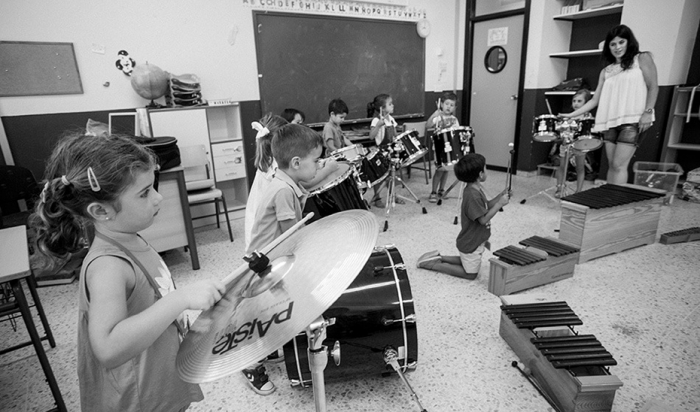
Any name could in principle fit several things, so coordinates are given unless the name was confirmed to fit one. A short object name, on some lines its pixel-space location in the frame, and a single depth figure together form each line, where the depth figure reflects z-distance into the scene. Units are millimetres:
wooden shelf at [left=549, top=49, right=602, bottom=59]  4448
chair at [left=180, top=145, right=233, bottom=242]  3314
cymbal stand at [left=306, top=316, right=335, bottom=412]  781
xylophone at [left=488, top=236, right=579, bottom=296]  2250
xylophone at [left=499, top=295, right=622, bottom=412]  1357
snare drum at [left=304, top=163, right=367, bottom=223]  2092
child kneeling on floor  2301
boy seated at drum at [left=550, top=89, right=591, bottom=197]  3665
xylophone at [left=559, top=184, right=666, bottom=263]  2580
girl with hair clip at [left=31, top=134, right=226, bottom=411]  708
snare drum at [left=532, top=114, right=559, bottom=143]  3633
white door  5129
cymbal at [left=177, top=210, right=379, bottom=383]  640
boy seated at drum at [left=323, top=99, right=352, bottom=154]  4000
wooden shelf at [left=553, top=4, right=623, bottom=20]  4234
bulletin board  2994
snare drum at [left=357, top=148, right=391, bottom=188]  3332
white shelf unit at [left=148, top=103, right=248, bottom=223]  3385
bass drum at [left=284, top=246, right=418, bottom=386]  1434
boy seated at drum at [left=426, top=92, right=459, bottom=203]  4289
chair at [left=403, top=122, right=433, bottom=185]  5090
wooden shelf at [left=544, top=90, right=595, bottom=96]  4684
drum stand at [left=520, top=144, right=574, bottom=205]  3889
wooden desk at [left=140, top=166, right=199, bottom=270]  2664
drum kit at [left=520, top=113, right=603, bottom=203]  3578
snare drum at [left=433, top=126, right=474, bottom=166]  3801
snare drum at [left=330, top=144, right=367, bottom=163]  3011
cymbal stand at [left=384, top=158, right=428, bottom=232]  3789
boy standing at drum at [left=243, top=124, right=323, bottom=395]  1577
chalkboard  4176
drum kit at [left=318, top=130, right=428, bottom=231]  2119
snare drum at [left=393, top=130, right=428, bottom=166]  3766
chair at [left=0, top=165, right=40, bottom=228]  2857
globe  3297
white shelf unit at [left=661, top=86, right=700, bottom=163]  3920
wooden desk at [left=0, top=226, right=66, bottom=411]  1324
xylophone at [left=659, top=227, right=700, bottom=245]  2879
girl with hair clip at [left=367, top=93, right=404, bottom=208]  4234
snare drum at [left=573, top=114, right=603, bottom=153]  3426
